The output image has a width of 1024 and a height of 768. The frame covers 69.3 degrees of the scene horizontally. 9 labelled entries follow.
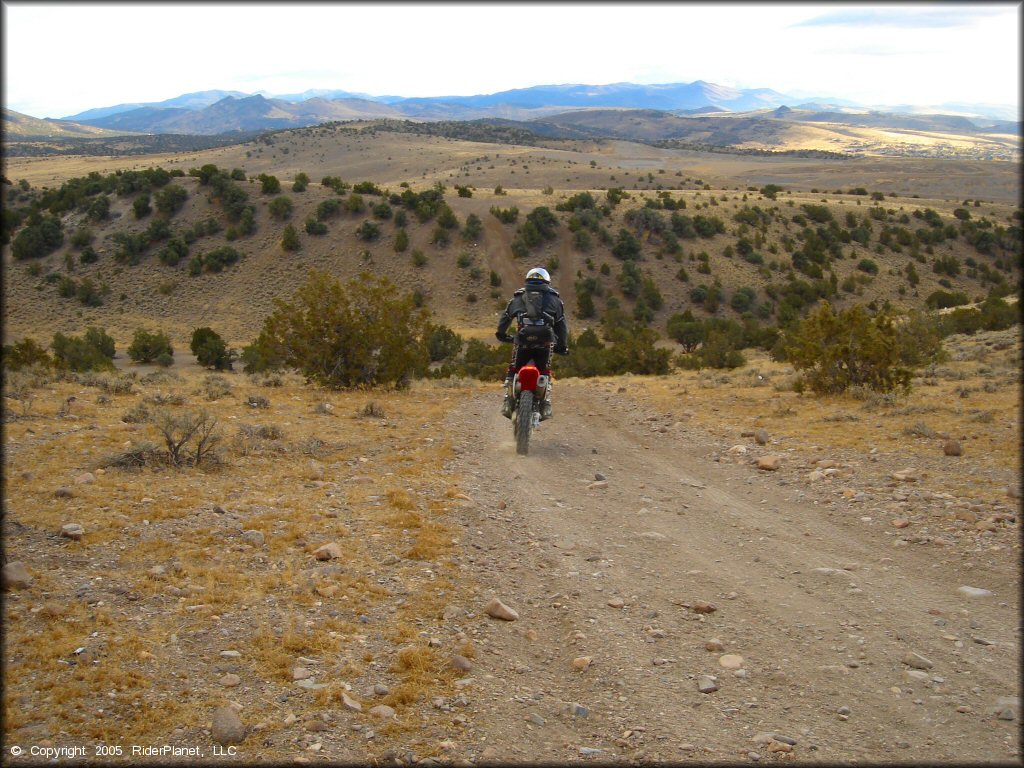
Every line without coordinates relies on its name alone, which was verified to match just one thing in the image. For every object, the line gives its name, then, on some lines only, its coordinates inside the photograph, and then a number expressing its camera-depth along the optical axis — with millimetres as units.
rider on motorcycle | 9867
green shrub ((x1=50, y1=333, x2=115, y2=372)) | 30375
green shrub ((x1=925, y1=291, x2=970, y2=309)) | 44344
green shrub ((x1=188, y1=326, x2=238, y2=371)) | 34750
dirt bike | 9891
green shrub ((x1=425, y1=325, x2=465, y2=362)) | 38219
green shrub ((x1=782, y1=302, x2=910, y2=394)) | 12492
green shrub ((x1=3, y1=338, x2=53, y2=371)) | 18250
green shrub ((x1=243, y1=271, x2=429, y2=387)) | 15531
